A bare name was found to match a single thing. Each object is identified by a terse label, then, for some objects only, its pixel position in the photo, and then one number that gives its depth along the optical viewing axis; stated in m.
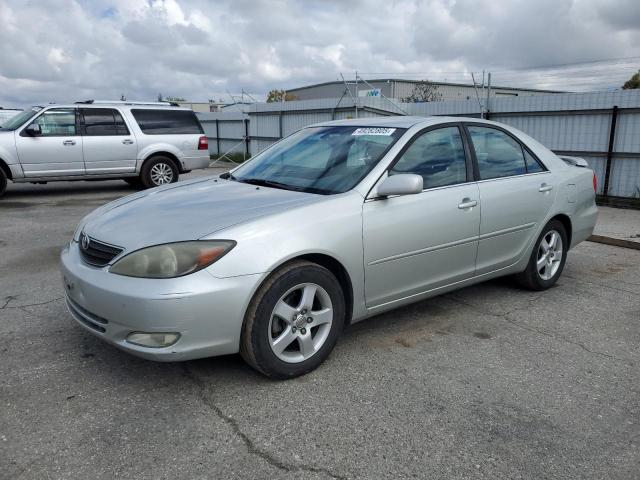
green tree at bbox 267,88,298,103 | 49.50
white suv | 10.52
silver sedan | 2.93
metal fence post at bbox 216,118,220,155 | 22.98
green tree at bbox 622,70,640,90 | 38.27
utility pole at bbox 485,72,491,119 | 11.40
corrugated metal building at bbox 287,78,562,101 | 34.28
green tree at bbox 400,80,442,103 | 34.03
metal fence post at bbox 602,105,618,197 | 9.77
